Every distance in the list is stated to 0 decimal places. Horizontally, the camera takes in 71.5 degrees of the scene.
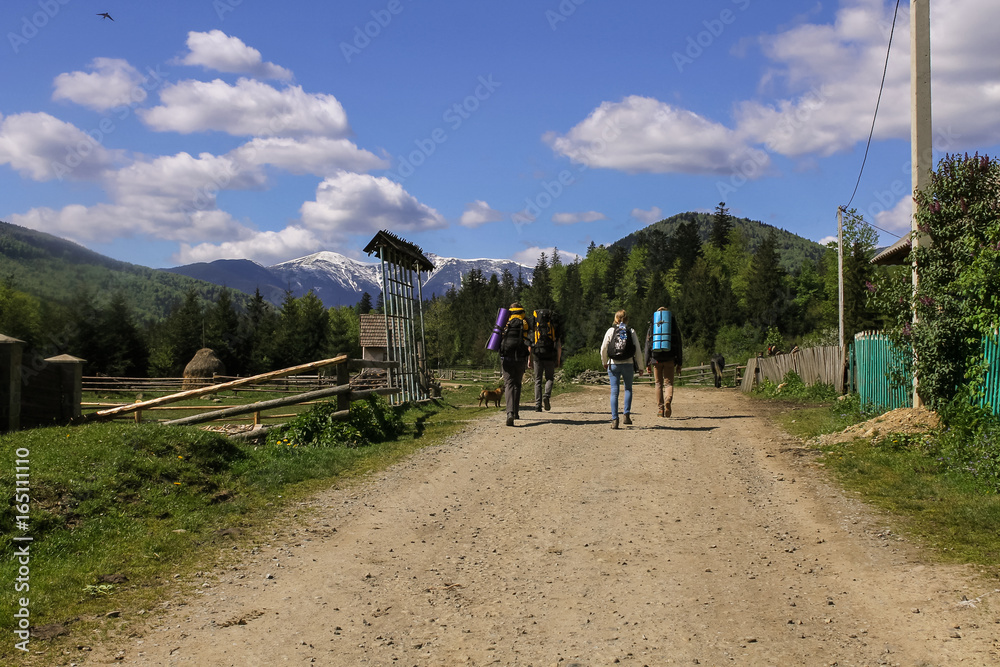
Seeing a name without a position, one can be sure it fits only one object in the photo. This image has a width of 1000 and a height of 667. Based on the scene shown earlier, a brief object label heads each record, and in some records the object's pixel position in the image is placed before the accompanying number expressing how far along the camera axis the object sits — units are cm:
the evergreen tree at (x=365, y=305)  15612
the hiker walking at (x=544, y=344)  1352
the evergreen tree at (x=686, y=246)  11869
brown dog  1759
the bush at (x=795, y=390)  1881
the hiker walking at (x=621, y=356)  1182
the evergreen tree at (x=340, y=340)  8093
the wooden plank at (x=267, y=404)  961
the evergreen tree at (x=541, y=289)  11179
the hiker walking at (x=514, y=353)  1253
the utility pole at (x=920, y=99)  984
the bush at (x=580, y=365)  4834
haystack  4809
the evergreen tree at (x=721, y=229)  12612
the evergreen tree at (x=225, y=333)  6612
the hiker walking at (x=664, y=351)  1284
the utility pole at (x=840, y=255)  2500
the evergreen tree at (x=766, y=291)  8588
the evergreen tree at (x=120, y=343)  5044
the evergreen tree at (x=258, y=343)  7012
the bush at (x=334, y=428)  1008
